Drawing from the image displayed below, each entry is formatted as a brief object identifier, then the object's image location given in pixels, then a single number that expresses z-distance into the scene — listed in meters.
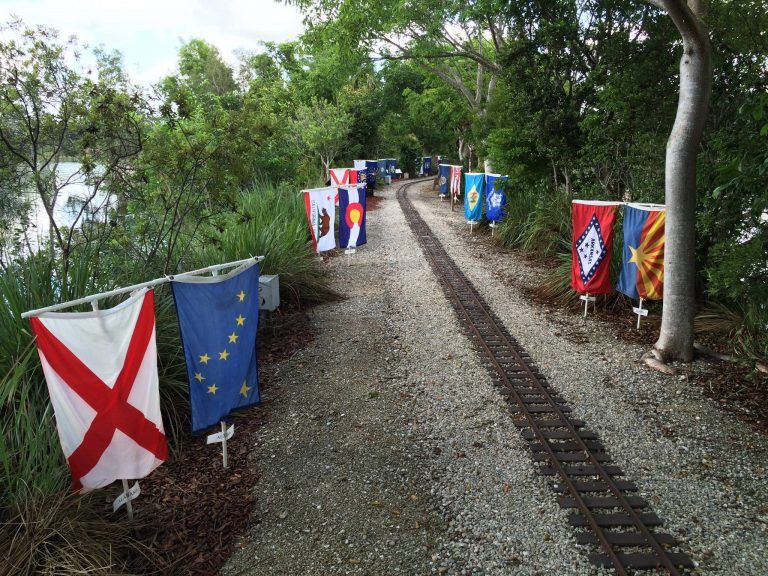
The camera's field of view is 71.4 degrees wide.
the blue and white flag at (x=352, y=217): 13.56
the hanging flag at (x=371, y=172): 33.90
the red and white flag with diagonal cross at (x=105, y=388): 3.66
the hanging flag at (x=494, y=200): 17.40
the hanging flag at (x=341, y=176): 20.59
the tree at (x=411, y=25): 15.97
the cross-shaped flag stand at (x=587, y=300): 9.84
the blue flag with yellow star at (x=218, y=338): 4.70
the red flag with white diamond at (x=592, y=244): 9.14
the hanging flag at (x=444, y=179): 31.04
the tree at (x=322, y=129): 26.48
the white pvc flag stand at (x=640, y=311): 8.87
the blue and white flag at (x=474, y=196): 18.69
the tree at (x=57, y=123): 6.06
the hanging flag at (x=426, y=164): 55.84
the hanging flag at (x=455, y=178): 25.45
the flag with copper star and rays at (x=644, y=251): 8.35
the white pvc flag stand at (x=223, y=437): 5.08
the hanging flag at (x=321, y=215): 11.93
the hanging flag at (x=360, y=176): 23.55
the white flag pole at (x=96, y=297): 3.55
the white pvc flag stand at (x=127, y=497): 4.16
